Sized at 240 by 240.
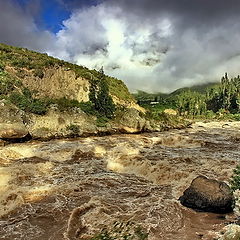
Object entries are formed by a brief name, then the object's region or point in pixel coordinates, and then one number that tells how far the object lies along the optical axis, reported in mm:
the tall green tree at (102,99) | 48562
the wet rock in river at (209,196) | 15898
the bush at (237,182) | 12765
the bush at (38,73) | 49812
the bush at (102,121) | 45006
